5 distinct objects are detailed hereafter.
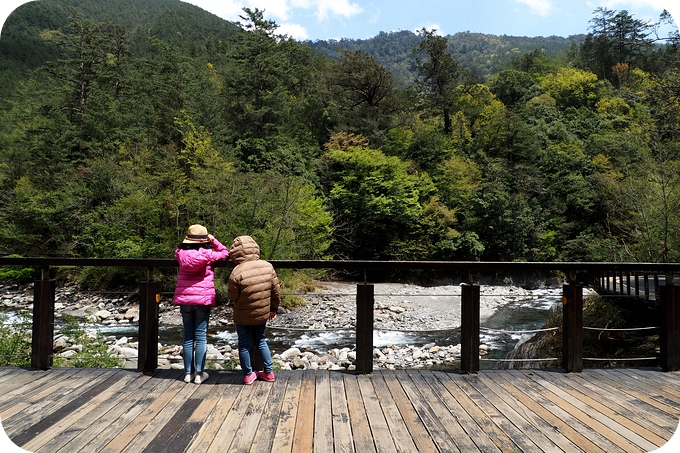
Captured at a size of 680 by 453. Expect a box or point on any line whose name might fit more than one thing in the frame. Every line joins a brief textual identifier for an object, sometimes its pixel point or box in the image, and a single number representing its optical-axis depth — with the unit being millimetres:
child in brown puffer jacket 3117
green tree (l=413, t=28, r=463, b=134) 29234
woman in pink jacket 3215
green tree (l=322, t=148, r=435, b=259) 22047
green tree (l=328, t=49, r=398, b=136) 25141
